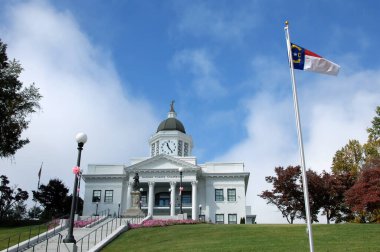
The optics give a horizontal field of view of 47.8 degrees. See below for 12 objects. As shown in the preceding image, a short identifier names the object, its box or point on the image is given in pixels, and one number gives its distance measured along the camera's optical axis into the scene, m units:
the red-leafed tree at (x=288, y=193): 48.56
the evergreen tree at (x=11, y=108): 36.94
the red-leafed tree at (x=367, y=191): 35.59
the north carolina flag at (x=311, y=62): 17.05
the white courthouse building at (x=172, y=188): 57.41
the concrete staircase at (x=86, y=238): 22.66
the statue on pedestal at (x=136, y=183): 41.23
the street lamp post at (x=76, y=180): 16.02
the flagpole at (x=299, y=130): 14.10
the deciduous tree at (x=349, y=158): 52.97
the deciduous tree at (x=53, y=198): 66.44
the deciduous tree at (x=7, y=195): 59.88
